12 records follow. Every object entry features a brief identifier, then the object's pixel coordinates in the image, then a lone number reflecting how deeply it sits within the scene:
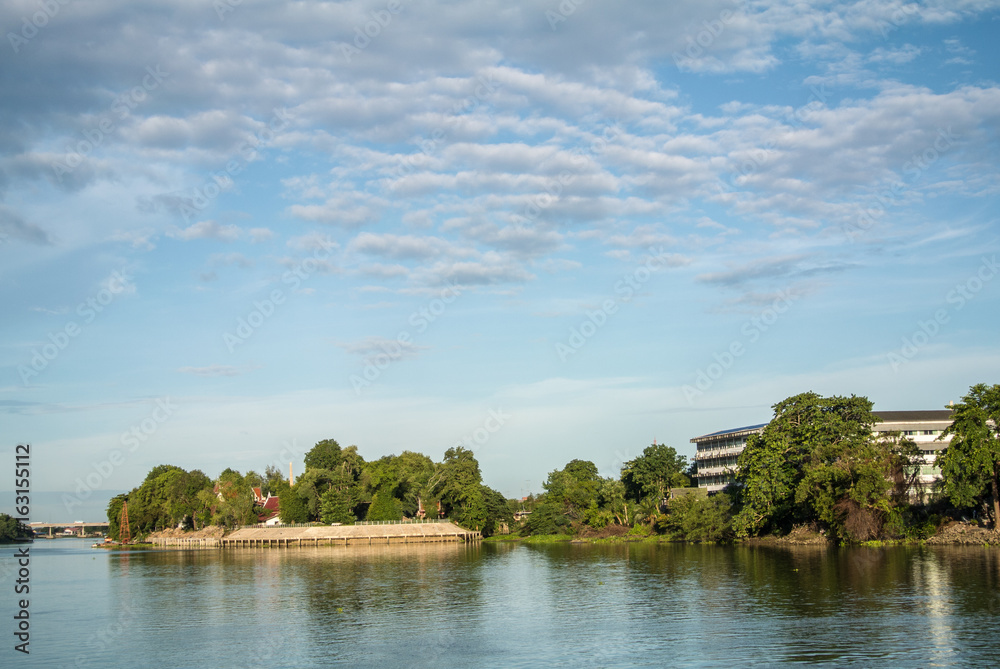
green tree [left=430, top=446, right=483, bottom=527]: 132.00
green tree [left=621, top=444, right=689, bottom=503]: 111.00
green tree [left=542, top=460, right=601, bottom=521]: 117.50
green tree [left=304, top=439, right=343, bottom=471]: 147.75
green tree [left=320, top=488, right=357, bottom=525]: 134.88
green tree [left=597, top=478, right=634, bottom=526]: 112.06
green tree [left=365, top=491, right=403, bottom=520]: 139.88
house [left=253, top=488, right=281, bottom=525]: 146.88
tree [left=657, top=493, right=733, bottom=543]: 87.38
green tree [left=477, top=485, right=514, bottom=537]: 134.45
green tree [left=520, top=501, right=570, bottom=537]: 120.56
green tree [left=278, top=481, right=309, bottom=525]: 140.38
